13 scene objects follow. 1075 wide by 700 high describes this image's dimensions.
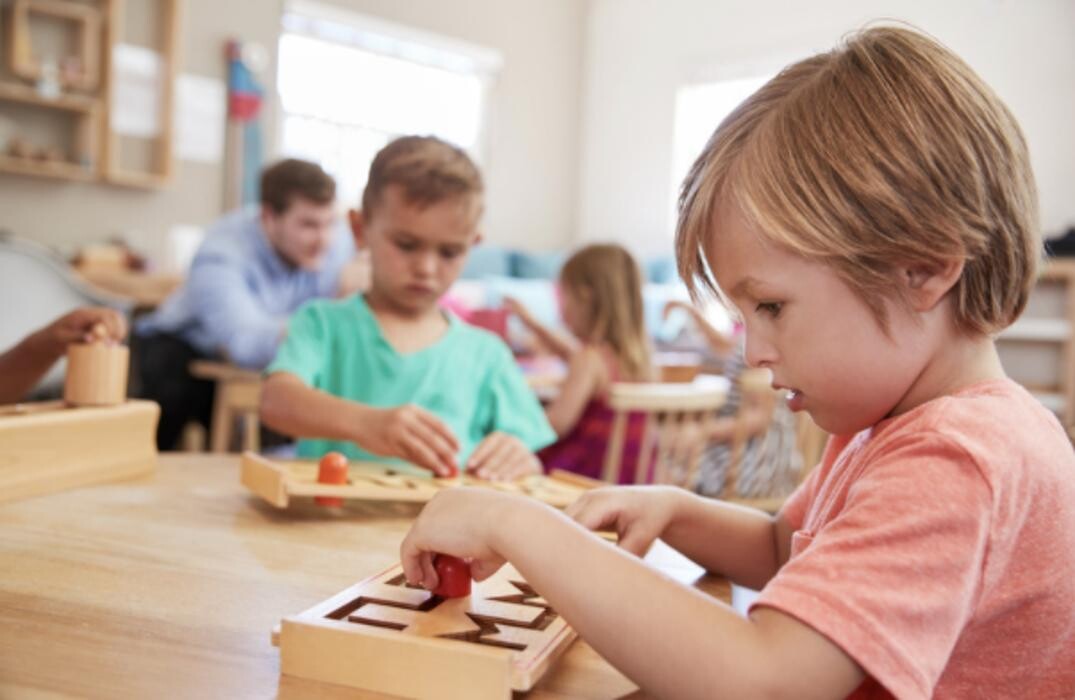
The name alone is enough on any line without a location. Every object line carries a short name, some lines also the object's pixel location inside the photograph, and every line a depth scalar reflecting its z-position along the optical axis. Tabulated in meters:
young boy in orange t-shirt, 0.50
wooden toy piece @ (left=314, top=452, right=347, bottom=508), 1.00
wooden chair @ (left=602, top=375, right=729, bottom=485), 2.03
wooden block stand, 0.98
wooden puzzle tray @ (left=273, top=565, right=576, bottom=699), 0.53
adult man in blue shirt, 3.02
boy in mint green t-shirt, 1.41
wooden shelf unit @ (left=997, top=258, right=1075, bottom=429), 4.81
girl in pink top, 2.50
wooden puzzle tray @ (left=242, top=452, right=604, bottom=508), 0.97
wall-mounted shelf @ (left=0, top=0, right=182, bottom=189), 4.20
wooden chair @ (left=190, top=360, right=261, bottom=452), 2.69
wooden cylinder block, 1.11
